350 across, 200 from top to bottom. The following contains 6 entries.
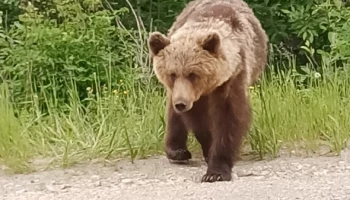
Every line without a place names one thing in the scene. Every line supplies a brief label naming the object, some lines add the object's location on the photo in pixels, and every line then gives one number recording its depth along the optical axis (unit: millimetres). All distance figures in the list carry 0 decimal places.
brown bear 10680
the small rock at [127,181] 10680
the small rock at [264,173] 10961
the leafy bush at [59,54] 14742
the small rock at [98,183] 10578
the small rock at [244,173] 11047
